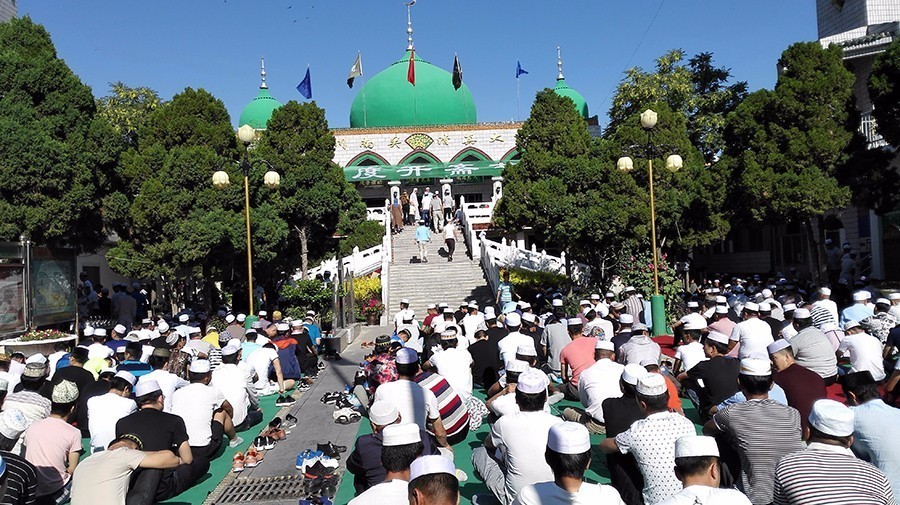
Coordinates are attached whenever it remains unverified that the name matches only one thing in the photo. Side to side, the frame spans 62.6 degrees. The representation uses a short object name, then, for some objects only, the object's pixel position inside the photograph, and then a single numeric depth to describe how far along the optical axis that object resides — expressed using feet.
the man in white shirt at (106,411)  20.97
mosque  113.70
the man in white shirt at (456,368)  25.45
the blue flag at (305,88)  100.73
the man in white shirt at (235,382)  26.61
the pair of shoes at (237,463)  23.09
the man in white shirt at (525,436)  15.10
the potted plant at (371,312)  66.49
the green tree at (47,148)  48.55
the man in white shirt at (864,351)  25.93
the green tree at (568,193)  58.13
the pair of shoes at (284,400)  34.09
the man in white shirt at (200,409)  22.15
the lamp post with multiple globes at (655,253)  41.98
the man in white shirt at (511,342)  28.32
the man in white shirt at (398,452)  11.50
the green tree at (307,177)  67.92
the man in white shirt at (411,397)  18.44
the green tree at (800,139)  49.75
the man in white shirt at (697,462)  11.14
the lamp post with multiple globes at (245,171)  46.11
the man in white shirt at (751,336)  27.19
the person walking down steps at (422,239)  79.10
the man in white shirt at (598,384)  22.16
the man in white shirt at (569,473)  11.28
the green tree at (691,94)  92.07
